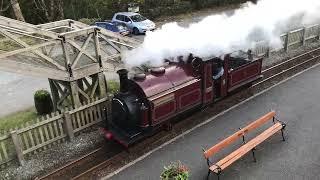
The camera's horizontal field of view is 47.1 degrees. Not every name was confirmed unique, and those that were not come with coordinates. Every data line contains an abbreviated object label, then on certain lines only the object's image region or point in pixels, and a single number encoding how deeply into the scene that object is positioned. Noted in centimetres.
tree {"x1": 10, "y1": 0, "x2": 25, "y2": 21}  2470
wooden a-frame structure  1134
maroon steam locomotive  1132
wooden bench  1020
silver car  2704
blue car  2650
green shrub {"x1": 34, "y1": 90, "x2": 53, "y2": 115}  1469
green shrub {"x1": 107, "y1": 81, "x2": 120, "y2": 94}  1681
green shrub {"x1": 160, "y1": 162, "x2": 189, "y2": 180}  898
